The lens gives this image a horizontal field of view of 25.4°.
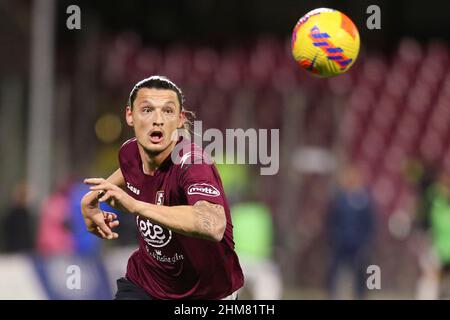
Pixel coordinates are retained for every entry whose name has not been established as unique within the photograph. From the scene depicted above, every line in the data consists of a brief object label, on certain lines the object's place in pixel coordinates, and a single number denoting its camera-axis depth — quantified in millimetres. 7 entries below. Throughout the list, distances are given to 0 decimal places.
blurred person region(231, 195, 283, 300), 14297
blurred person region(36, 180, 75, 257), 13625
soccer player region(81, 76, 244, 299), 5984
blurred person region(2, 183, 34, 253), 14450
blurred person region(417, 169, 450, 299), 14086
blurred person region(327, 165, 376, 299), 14797
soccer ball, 6895
